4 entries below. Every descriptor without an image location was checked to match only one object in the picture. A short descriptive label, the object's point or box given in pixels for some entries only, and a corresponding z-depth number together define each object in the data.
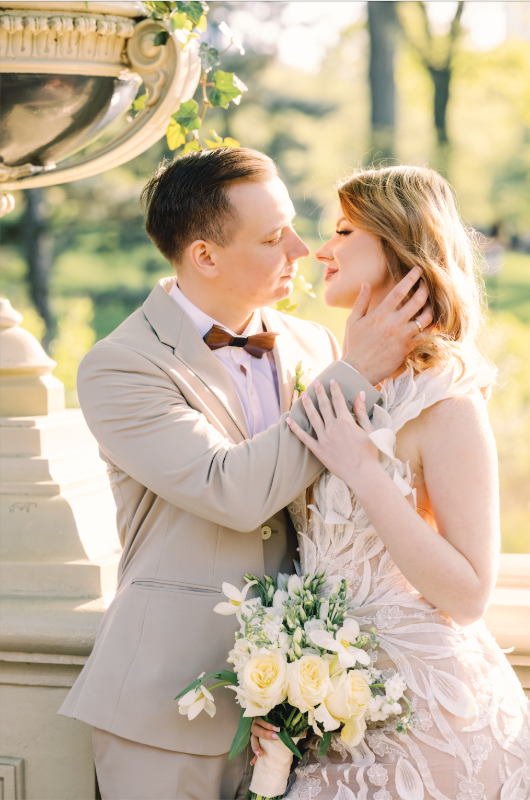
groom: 1.93
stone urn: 2.46
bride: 1.81
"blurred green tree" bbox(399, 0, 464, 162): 15.27
